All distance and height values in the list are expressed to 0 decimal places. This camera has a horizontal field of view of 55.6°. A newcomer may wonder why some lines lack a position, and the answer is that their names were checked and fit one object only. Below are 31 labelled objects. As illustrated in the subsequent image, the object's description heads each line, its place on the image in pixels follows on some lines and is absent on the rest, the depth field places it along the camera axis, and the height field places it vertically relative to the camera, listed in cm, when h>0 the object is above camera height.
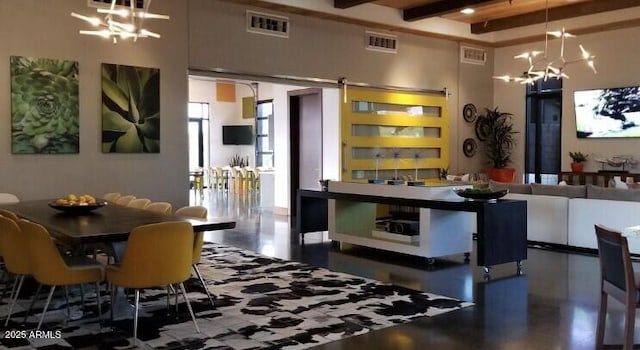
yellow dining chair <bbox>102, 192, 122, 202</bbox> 690 -47
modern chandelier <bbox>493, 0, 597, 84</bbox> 846 +178
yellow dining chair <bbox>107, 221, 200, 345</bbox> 405 -69
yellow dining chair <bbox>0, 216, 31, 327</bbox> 445 -69
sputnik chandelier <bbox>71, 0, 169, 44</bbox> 547 +124
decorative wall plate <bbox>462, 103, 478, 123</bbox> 1277 +91
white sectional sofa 738 -72
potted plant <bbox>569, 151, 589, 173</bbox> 1143 -12
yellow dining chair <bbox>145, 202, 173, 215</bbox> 602 -52
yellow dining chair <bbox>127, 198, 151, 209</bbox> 631 -50
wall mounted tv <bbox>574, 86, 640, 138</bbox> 1082 +78
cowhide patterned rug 418 -126
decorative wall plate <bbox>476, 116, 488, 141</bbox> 1299 +55
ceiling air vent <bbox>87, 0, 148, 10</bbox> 805 +207
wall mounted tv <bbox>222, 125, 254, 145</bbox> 1914 +69
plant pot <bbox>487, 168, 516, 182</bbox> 1266 -42
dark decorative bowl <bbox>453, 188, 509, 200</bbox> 649 -43
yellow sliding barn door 1103 +40
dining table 411 -52
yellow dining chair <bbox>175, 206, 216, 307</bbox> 507 -68
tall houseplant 1286 +37
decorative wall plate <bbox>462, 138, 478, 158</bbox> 1278 +17
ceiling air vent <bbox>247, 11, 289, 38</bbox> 956 +212
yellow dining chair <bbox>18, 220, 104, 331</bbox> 418 -77
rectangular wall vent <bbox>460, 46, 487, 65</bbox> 1270 +212
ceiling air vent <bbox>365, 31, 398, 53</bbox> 1110 +211
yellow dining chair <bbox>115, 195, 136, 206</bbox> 662 -48
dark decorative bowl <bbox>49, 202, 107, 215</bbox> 534 -46
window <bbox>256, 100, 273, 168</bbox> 1850 +68
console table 639 -78
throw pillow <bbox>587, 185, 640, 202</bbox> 738 -49
